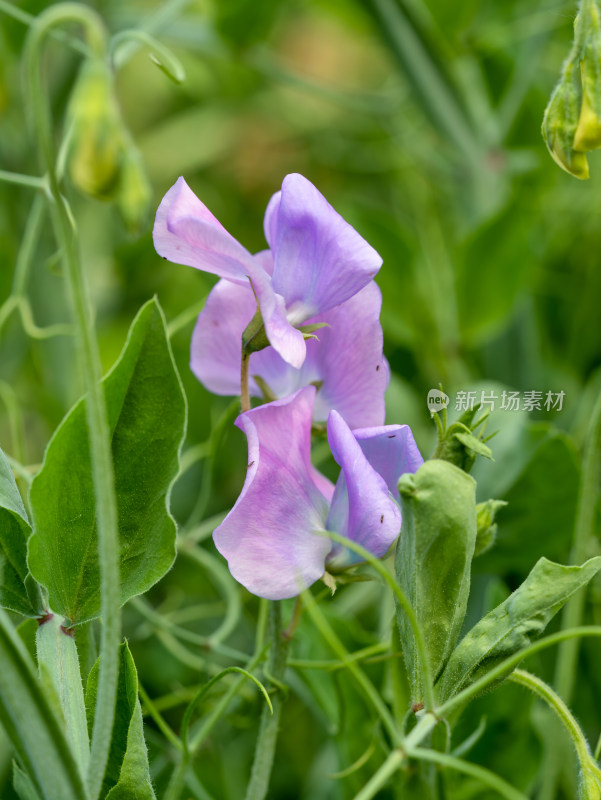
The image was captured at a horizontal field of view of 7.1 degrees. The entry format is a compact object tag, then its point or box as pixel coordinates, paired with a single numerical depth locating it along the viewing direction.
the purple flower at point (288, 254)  0.86
